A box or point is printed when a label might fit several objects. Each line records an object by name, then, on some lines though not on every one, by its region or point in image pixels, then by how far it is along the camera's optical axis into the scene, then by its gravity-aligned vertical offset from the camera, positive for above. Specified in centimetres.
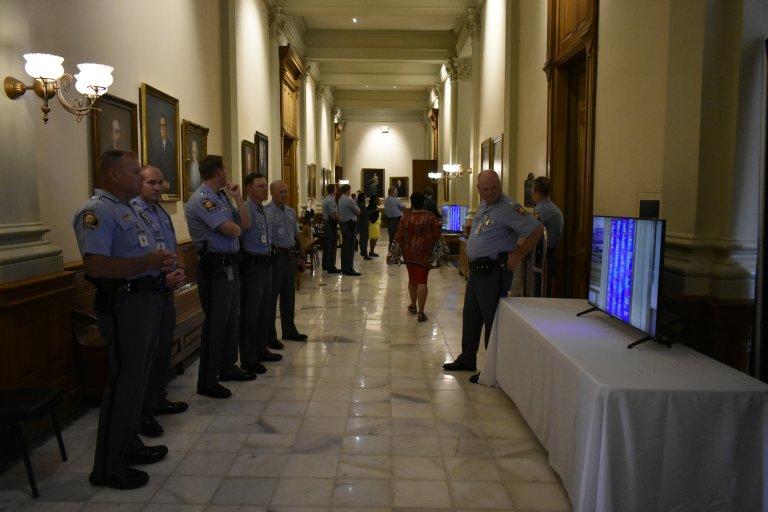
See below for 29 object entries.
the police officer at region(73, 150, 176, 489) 317 -55
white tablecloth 253 -95
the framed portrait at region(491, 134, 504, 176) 949 +73
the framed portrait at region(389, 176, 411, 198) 2698 +71
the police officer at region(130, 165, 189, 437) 353 -45
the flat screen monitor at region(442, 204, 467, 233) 1223 -32
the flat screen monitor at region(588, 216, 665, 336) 303 -35
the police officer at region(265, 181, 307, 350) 586 -45
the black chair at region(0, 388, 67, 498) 298 -97
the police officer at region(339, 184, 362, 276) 1199 -54
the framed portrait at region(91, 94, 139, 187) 482 +59
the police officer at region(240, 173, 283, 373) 522 -56
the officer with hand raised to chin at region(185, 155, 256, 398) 450 -41
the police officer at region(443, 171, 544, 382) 473 -32
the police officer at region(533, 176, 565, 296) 598 -13
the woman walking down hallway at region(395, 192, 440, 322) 728 -43
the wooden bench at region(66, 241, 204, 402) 427 -99
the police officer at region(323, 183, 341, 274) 1216 -53
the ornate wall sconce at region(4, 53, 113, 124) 361 +73
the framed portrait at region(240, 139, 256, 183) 922 +65
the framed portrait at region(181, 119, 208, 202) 698 +55
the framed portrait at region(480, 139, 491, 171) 1079 +81
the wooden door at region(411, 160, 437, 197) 2080 +93
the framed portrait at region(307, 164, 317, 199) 1649 +53
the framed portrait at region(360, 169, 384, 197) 2691 +87
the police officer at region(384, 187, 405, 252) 1499 -22
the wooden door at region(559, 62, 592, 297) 596 +4
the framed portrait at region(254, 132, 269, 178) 1045 +82
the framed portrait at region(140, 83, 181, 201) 578 +63
